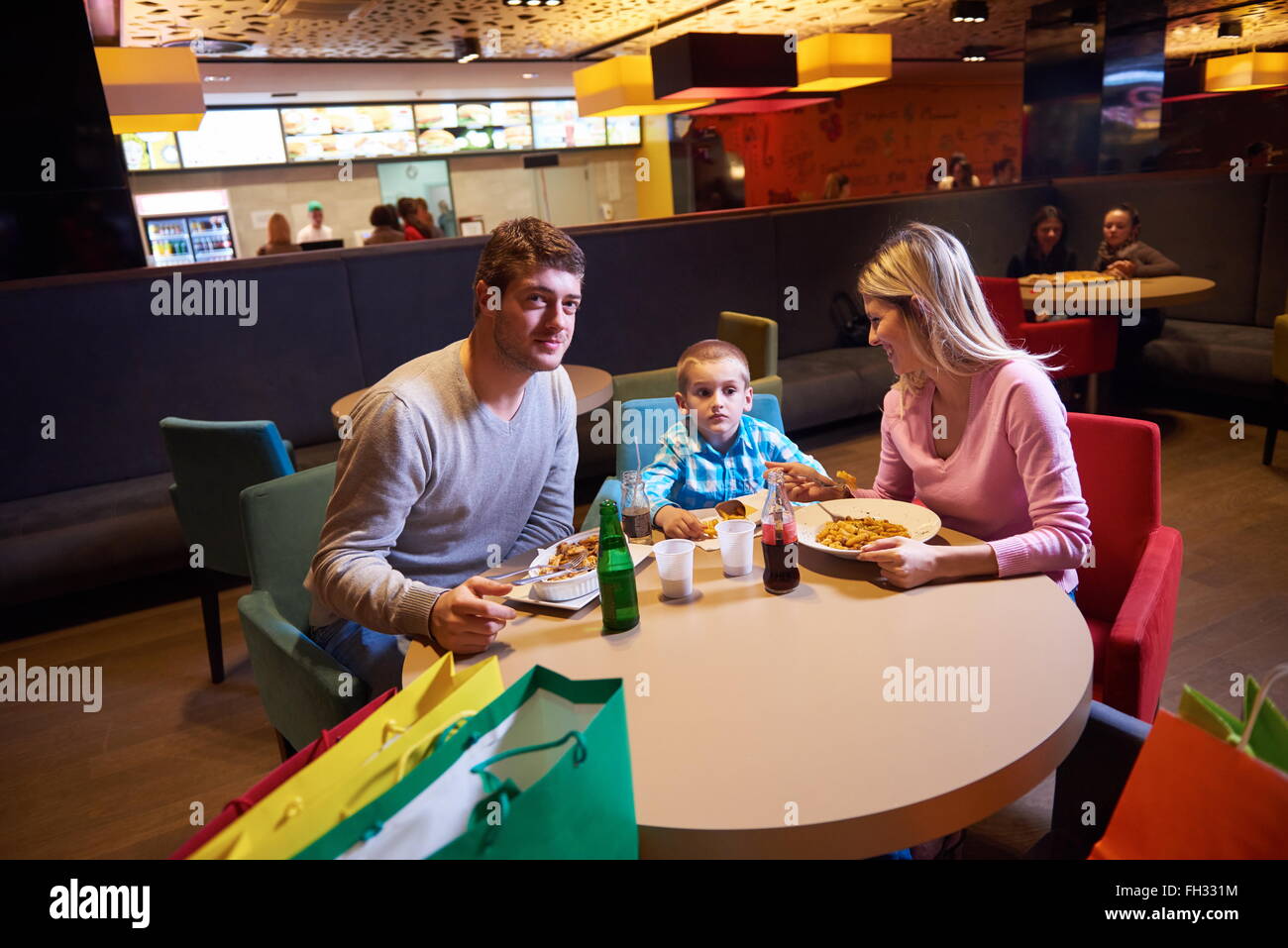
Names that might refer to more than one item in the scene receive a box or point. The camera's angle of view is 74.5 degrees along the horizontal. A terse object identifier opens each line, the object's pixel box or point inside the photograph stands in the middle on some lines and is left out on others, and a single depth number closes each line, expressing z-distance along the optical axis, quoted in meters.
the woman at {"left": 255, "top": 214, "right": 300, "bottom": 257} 6.95
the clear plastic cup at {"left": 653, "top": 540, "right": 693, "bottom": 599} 1.51
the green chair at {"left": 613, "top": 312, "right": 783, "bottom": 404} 2.77
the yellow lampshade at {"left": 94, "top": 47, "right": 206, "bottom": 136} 6.05
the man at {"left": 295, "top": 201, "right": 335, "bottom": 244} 8.55
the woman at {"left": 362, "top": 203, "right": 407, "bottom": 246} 6.86
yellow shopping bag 0.72
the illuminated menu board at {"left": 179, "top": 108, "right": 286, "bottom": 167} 9.43
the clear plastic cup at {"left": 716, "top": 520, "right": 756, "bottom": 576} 1.60
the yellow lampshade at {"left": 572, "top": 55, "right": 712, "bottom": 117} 7.47
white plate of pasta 1.62
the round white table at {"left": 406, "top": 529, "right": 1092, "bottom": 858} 0.97
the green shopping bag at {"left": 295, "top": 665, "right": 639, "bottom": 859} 0.75
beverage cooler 9.41
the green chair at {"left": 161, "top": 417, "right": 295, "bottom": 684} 2.54
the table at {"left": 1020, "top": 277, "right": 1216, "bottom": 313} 4.53
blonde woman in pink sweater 1.52
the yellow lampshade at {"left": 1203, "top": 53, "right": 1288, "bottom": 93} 11.40
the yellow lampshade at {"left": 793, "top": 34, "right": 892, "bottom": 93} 7.04
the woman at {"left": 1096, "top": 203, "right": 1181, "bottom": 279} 5.23
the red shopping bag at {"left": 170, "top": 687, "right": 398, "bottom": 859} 0.77
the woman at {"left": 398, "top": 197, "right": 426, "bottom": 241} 8.10
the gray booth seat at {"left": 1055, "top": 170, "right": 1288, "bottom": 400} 5.03
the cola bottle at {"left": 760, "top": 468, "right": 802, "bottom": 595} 1.50
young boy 2.25
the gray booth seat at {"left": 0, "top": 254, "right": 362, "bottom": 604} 3.57
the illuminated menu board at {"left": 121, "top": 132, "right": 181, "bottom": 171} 9.05
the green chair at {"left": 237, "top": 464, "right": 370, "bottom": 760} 1.55
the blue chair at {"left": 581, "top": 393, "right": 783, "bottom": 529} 2.55
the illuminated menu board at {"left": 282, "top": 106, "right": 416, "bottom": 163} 10.00
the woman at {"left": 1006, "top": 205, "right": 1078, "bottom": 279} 5.87
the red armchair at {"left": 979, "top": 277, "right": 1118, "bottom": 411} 4.48
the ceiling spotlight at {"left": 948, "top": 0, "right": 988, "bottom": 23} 8.21
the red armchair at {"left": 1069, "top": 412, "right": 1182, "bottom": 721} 1.58
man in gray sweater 1.61
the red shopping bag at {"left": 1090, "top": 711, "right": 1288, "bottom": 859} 0.82
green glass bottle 1.43
